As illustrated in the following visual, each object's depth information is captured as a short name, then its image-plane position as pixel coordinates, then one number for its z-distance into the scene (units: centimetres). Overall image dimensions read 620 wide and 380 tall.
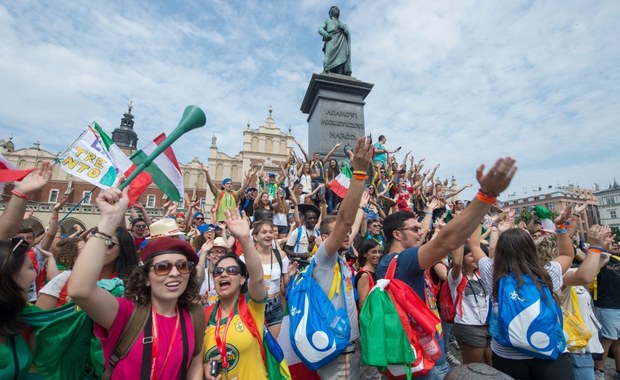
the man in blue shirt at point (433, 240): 189
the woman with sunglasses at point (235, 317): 226
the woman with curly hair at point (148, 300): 165
